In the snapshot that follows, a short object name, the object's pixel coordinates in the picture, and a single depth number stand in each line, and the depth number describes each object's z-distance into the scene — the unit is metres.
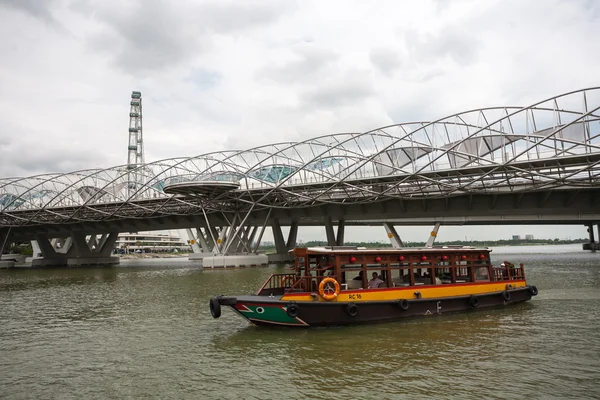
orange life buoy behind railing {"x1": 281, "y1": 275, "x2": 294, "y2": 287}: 18.36
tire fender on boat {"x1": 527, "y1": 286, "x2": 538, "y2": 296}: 21.25
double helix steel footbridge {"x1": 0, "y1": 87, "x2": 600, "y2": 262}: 39.88
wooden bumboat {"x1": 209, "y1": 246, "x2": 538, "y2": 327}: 15.55
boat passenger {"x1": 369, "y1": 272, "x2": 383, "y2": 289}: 17.30
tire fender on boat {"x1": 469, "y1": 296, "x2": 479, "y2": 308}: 18.75
